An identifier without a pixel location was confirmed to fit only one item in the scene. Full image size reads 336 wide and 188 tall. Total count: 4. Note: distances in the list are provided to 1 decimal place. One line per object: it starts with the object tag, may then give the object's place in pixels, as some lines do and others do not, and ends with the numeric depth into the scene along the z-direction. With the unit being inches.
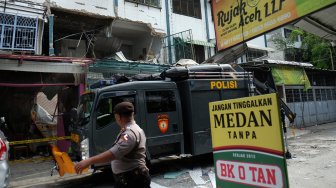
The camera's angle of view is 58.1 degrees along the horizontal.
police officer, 117.6
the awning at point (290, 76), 641.0
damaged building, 392.2
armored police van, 267.1
